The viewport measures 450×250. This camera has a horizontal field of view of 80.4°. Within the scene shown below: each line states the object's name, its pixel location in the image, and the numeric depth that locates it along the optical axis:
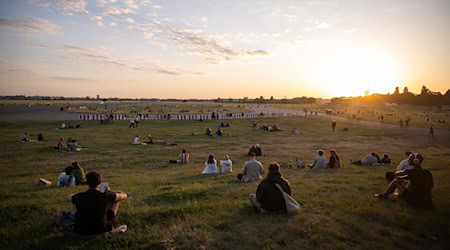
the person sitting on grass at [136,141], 28.31
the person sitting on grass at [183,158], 19.25
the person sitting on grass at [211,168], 15.04
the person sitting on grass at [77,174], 12.02
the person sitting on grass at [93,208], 5.91
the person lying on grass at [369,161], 18.14
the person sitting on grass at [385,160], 18.42
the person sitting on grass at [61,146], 24.26
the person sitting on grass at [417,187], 8.02
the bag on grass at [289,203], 7.46
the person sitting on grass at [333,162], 16.55
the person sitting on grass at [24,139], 28.41
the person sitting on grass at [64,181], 11.84
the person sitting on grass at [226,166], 15.28
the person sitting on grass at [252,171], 12.05
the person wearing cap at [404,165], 11.43
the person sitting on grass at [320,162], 16.49
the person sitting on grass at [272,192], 7.32
